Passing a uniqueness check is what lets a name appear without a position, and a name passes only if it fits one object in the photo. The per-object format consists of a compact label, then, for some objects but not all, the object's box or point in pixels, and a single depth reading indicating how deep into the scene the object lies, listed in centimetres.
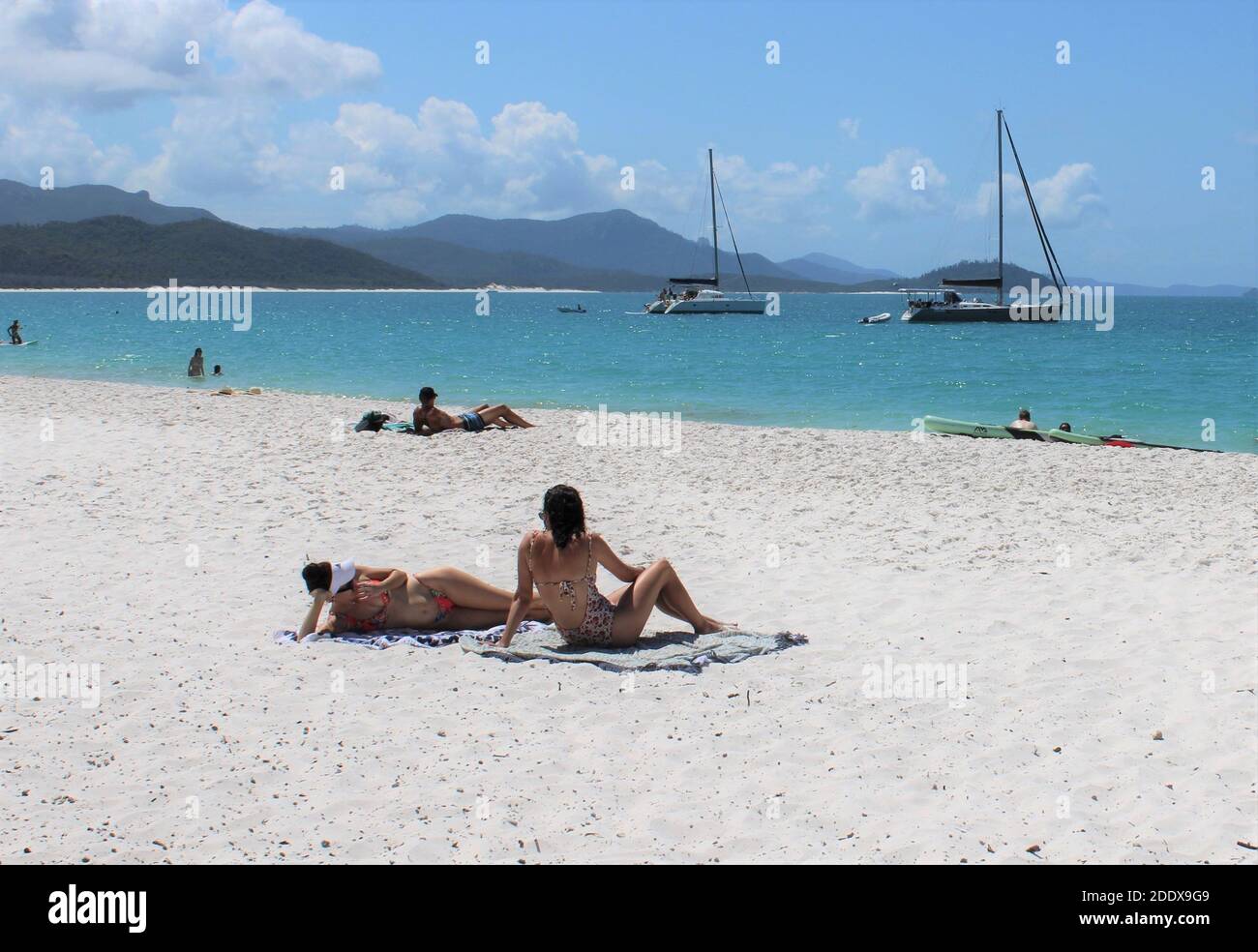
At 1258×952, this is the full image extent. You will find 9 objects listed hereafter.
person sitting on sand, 629
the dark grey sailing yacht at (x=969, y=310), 7494
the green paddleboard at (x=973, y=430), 1681
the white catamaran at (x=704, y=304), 9244
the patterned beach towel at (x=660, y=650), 598
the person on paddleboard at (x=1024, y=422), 1703
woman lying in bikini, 667
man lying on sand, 1571
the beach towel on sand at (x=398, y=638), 645
